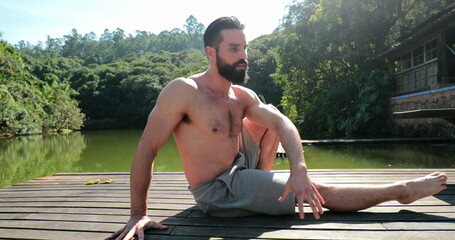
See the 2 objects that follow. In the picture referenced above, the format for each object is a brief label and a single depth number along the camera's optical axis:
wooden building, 9.10
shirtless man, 1.80
